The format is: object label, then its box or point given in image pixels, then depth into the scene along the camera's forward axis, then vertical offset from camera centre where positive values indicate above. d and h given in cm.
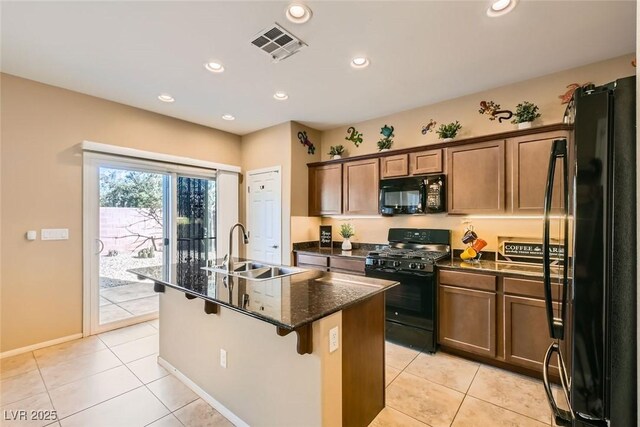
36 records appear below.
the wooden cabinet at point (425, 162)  333 +61
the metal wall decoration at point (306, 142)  439 +112
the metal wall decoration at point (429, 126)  361 +110
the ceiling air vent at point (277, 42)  221 +140
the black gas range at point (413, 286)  296 -77
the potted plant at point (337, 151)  437 +96
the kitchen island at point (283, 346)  154 -86
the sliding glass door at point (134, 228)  343 -20
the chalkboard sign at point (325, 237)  460 -38
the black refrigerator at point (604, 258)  82 -14
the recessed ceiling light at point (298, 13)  193 +140
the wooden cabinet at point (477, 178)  292 +38
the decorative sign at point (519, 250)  288 -39
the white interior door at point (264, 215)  440 -2
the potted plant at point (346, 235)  420 -32
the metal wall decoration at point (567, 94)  269 +114
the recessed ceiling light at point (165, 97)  336 +140
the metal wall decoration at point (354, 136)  431 +118
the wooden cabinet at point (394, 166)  358 +61
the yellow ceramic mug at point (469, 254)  309 -44
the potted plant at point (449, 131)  328 +95
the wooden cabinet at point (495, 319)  245 -99
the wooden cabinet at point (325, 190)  423 +36
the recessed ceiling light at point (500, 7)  190 +140
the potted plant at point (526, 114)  284 +99
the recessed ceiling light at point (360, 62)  257 +140
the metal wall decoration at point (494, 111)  312 +113
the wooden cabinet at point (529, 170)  267 +41
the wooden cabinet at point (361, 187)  385 +37
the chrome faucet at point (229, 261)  251 -44
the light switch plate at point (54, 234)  307 -21
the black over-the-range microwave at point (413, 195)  330 +22
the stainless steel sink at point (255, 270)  250 -52
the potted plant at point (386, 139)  385 +104
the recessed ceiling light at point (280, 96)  331 +139
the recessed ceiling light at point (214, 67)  268 +141
